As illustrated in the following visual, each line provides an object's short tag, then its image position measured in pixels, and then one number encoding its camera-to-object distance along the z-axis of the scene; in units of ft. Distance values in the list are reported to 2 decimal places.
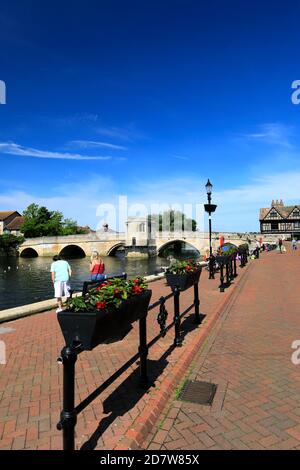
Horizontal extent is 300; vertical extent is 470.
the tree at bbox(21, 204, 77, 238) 264.52
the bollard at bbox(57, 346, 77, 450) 9.12
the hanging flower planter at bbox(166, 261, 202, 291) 21.12
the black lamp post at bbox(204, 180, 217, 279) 52.84
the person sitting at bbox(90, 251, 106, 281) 30.17
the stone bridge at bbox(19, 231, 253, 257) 223.71
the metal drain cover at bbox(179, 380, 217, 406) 13.58
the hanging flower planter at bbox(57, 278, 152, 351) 10.37
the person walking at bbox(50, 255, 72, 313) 29.22
